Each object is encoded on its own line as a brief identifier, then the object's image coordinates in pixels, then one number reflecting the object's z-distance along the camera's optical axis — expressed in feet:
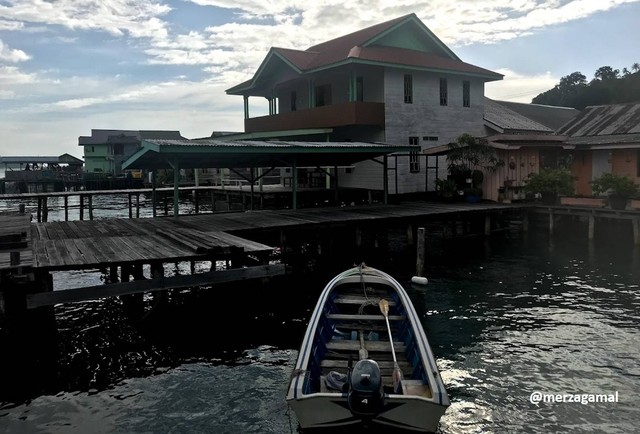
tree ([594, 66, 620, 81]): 226.79
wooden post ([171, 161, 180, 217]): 61.31
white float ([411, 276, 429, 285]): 57.52
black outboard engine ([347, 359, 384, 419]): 22.16
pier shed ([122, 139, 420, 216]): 59.93
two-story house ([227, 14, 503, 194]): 95.45
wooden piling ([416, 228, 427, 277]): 60.80
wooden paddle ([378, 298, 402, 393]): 24.82
